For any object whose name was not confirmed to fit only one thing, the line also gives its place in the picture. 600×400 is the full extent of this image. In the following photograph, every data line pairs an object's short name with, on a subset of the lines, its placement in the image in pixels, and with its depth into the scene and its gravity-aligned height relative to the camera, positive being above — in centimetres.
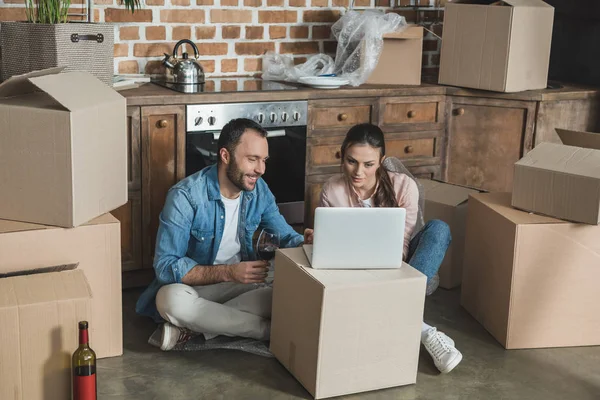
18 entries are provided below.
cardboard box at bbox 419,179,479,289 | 354 -83
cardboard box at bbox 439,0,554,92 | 375 -6
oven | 341 -51
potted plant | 304 -11
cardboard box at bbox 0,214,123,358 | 258 -78
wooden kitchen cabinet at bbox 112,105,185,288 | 329 -63
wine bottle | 232 -101
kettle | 355 -22
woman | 300 -62
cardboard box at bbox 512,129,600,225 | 282 -52
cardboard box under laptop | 246 -92
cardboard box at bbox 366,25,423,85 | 396 -17
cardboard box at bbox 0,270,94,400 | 231 -92
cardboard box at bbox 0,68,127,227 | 253 -42
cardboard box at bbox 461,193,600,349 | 288 -87
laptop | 249 -65
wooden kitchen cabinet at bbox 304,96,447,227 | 371 -49
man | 285 -84
